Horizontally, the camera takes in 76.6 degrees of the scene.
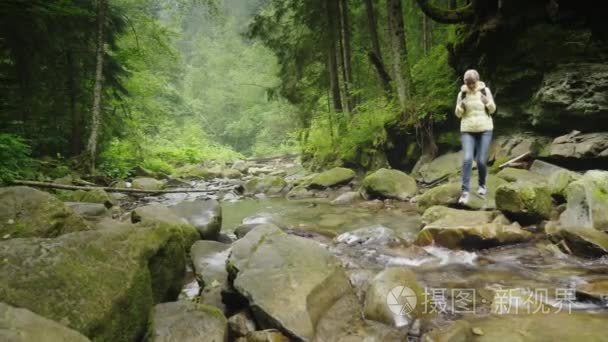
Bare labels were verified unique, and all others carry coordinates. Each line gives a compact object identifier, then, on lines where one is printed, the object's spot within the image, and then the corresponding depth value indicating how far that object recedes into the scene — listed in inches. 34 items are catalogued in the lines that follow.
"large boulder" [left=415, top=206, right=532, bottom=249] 208.8
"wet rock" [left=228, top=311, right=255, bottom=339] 133.7
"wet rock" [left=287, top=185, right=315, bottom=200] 477.9
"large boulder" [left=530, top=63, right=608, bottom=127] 287.9
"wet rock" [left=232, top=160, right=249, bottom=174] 948.6
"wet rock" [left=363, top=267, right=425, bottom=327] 137.6
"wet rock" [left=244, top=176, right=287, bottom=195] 543.4
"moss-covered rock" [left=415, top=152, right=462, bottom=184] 394.9
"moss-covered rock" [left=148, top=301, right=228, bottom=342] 121.4
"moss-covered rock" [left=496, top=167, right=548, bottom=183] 284.2
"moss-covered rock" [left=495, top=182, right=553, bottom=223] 224.5
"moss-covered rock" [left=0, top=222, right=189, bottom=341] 99.5
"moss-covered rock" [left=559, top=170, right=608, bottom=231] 193.8
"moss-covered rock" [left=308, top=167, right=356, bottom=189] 500.4
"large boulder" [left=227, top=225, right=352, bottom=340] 130.8
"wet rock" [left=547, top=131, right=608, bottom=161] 277.0
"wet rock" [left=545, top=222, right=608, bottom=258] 177.5
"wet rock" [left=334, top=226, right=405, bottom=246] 237.1
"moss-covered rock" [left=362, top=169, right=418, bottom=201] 376.8
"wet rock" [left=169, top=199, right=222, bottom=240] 259.6
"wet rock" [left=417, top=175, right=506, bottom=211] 256.5
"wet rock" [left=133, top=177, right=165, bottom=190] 512.5
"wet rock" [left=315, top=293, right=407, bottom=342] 128.0
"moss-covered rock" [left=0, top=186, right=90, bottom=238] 151.8
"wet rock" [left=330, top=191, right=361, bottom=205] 402.3
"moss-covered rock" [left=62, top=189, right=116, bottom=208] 329.1
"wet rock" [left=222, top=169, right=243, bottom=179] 831.7
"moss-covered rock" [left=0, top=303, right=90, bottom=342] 78.8
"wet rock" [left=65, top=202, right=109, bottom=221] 277.3
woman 229.1
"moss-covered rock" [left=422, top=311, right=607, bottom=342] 120.0
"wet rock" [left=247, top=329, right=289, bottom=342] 126.3
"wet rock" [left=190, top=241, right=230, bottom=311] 164.4
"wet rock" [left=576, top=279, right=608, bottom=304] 140.0
